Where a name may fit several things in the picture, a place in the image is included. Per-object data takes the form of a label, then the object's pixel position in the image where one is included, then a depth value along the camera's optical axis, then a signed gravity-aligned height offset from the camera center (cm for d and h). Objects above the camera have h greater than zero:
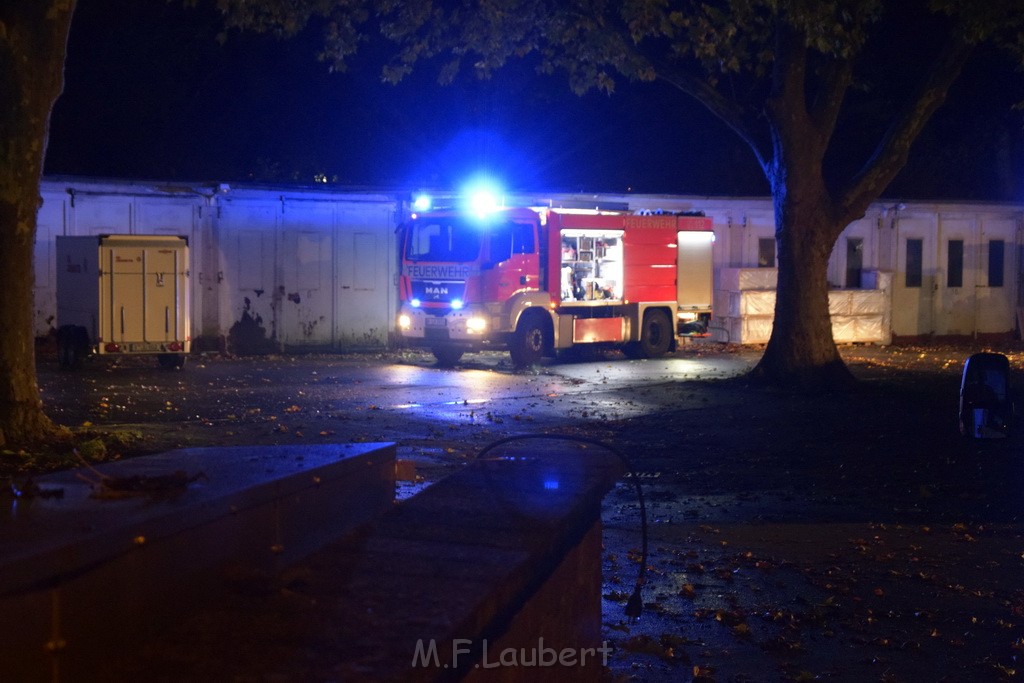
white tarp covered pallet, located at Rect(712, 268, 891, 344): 2795 +14
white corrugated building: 2461 +140
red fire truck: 2244 +68
